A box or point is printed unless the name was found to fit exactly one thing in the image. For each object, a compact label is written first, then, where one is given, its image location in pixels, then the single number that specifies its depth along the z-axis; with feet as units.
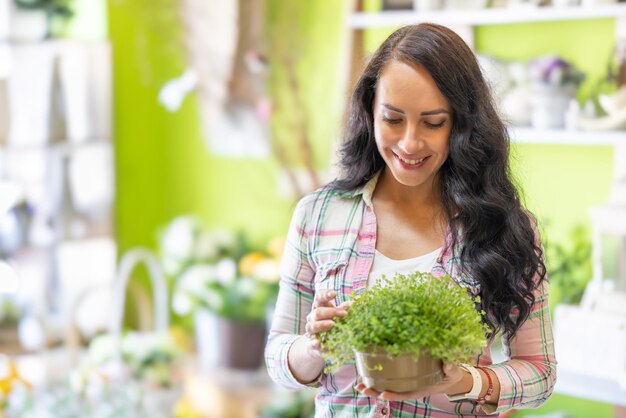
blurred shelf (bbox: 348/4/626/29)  9.52
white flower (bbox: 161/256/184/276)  14.46
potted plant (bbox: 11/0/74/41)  14.11
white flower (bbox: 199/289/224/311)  13.79
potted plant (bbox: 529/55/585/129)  9.80
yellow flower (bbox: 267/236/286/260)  13.44
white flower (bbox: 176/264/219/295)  13.80
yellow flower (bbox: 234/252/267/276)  13.70
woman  4.66
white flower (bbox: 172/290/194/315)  14.09
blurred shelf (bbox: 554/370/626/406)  8.50
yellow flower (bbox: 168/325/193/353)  12.33
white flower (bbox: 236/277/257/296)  13.53
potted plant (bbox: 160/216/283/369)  13.56
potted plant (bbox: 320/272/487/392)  4.10
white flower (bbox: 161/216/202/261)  14.39
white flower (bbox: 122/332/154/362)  10.99
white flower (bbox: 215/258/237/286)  13.74
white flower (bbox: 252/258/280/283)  13.39
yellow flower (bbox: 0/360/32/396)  10.61
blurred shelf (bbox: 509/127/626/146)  9.32
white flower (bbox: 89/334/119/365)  11.09
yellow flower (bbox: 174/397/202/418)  11.25
